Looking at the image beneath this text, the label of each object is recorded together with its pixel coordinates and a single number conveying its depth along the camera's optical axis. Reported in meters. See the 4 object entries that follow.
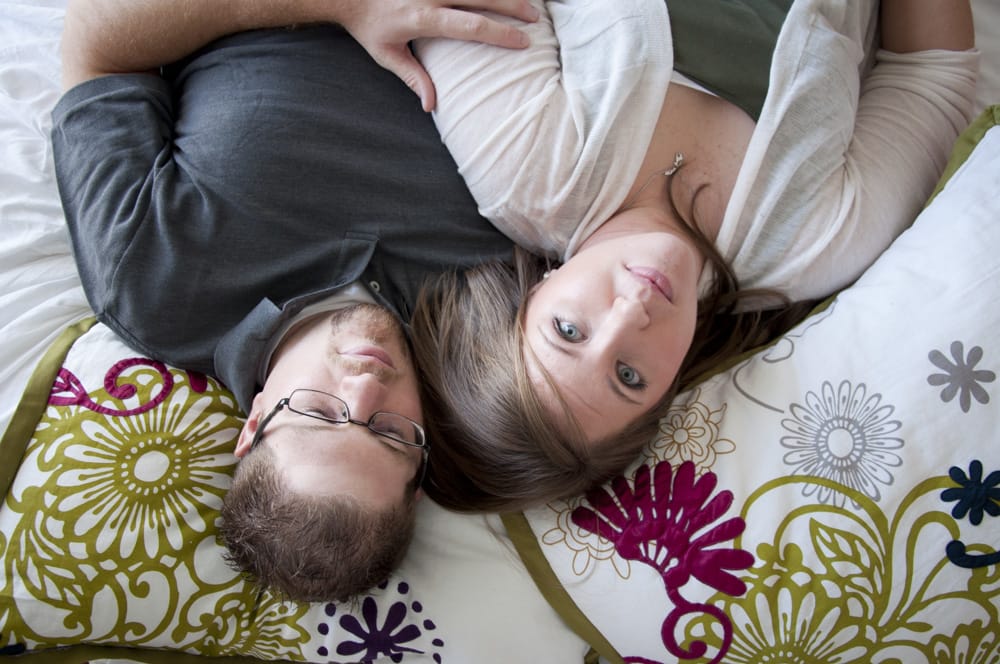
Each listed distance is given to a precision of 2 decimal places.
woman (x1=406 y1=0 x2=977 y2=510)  0.99
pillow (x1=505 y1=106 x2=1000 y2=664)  0.90
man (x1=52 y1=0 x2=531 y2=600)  1.02
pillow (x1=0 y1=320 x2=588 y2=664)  0.95
